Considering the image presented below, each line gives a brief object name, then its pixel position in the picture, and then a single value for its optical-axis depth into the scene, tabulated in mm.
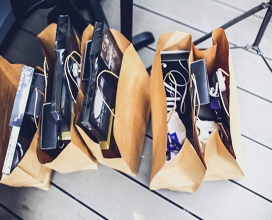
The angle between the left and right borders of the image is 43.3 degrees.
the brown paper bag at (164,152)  829
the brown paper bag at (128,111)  849
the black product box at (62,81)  834
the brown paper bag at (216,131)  835
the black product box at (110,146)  903
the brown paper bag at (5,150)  878
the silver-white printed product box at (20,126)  896
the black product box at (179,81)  971
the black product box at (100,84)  813
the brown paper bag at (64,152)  851
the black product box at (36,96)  948
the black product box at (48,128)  885
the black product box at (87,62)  870
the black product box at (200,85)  886
